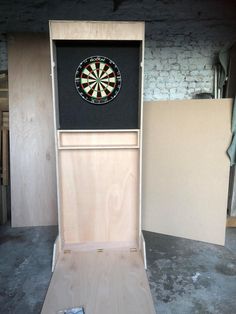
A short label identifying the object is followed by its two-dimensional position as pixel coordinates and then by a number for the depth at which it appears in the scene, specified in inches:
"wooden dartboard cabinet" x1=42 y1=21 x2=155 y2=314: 70.2
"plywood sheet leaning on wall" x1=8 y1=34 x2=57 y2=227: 103.2
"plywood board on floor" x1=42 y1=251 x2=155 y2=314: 62.6
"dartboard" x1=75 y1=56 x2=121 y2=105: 76.7
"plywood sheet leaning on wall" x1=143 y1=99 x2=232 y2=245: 92.7
